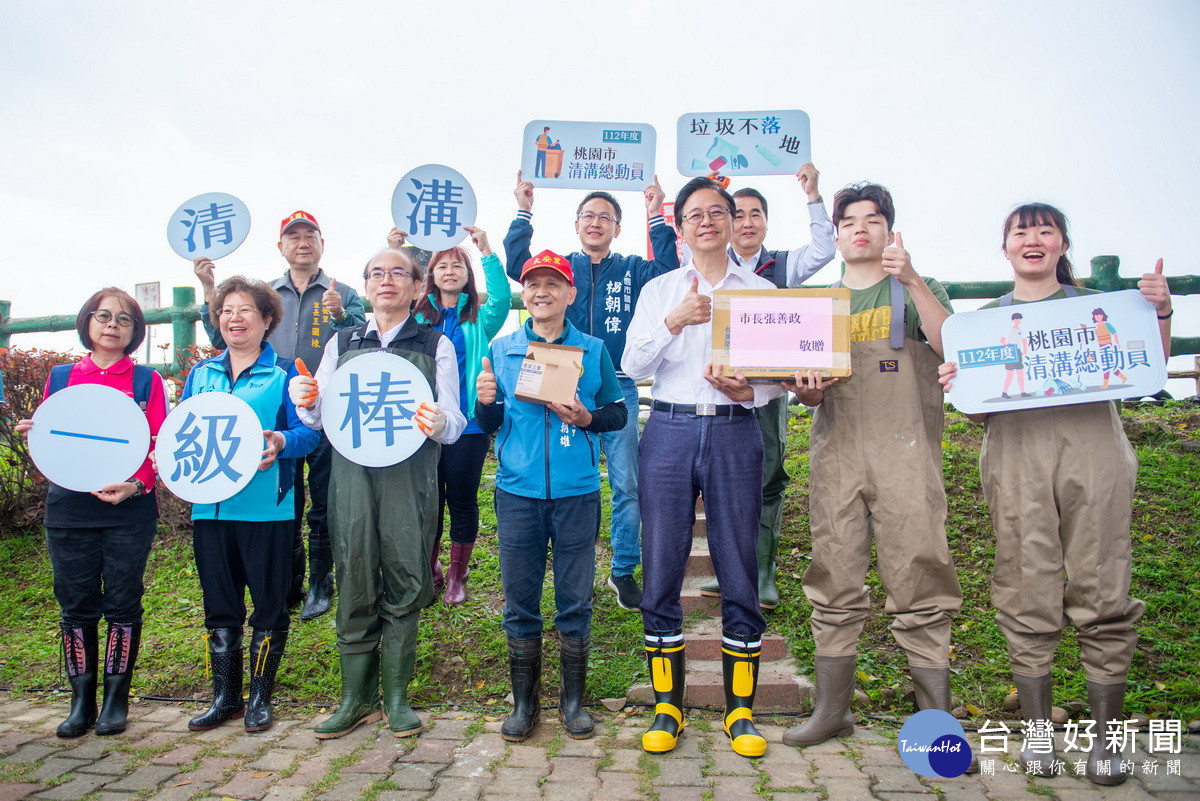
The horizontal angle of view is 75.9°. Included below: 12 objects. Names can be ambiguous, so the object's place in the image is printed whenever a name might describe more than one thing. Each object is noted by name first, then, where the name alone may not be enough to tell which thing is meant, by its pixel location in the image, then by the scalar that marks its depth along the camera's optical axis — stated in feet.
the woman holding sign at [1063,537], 9.70
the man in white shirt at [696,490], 10.43
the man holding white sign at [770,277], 13.61
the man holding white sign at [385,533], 11.04
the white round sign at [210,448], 10.96
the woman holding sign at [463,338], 13.83
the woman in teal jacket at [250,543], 11.27
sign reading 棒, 10.98
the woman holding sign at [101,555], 11.37
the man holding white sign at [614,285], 14.01
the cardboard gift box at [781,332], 10.16
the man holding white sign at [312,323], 14.75
